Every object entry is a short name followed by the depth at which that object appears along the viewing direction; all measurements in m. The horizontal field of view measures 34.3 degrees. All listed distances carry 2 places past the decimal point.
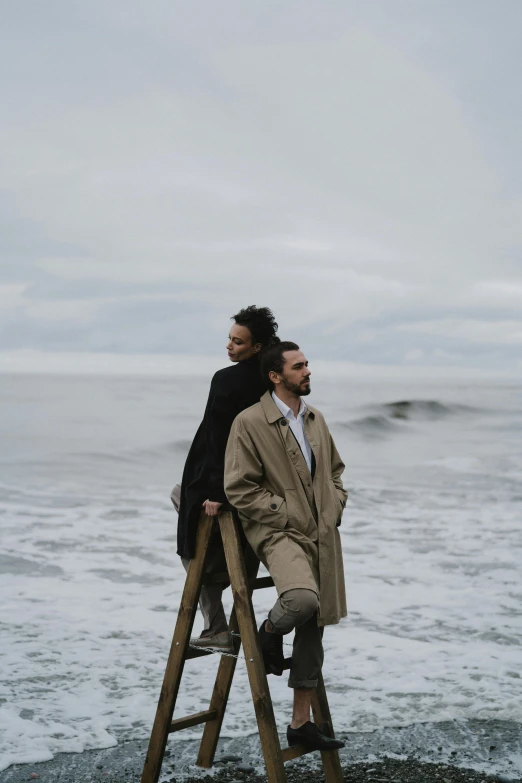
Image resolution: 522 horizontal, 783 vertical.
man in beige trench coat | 3.65
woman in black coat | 3.87
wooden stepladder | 3.73
